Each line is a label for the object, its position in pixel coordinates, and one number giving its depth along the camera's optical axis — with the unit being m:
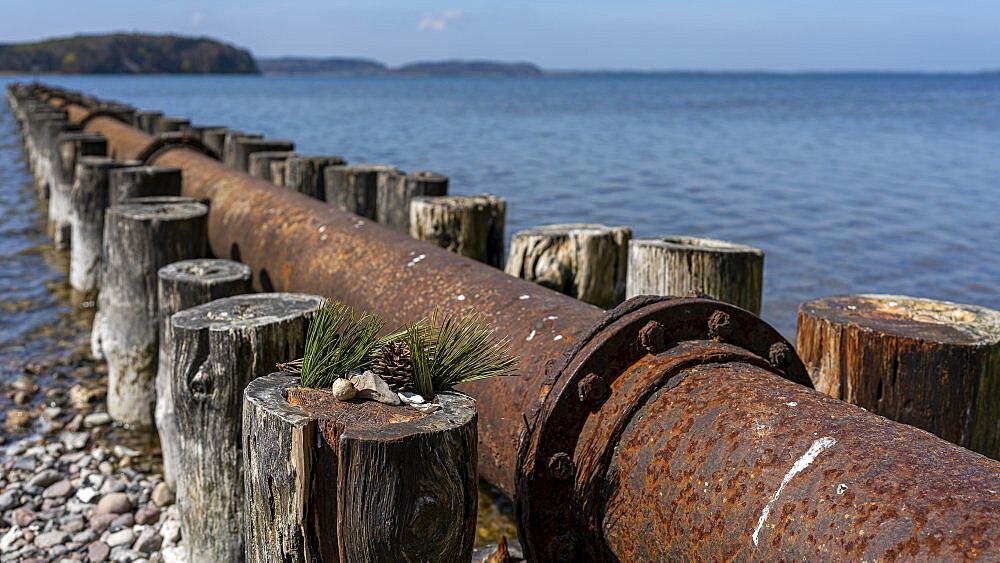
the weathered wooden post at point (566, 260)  4.85
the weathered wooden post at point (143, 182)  6.66
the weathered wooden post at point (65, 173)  9.74
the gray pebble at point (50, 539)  4.17
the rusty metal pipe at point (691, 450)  1.78
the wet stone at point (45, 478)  4.73
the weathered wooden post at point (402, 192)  6.26
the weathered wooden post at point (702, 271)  3.91
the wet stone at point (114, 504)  4.45
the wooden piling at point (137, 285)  5.11
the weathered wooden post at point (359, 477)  2.11
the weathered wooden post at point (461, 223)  5.54
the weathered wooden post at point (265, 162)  8.23
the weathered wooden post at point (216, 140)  11.19
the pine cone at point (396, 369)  2.42
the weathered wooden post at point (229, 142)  10.10
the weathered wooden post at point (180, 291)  4.11
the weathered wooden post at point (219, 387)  3.16
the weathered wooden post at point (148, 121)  15.21
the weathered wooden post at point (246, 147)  9.54
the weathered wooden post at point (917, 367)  3.03
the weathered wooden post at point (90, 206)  7.41
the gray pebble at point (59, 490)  4.64
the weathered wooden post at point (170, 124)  13.65
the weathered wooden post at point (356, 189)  6.99
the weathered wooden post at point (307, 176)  7.60
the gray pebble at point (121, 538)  4.19
